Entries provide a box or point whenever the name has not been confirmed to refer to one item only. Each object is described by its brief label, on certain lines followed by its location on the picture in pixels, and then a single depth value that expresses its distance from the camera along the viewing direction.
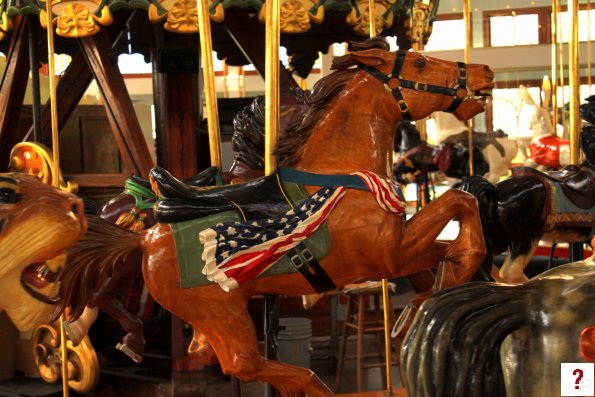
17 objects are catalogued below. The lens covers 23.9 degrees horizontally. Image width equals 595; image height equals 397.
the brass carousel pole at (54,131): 4.20
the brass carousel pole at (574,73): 4.78
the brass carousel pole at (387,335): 4.63
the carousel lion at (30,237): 3.68
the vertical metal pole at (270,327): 4.28
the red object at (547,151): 13.86
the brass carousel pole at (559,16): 7.00
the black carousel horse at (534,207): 7.43
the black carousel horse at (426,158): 14.06
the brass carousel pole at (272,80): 4.10
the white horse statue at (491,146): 14.87
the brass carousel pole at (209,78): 4.15
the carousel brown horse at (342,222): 3.94
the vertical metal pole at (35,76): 6.26
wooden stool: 7.52
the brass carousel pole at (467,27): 6.04
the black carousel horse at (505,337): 1.64
